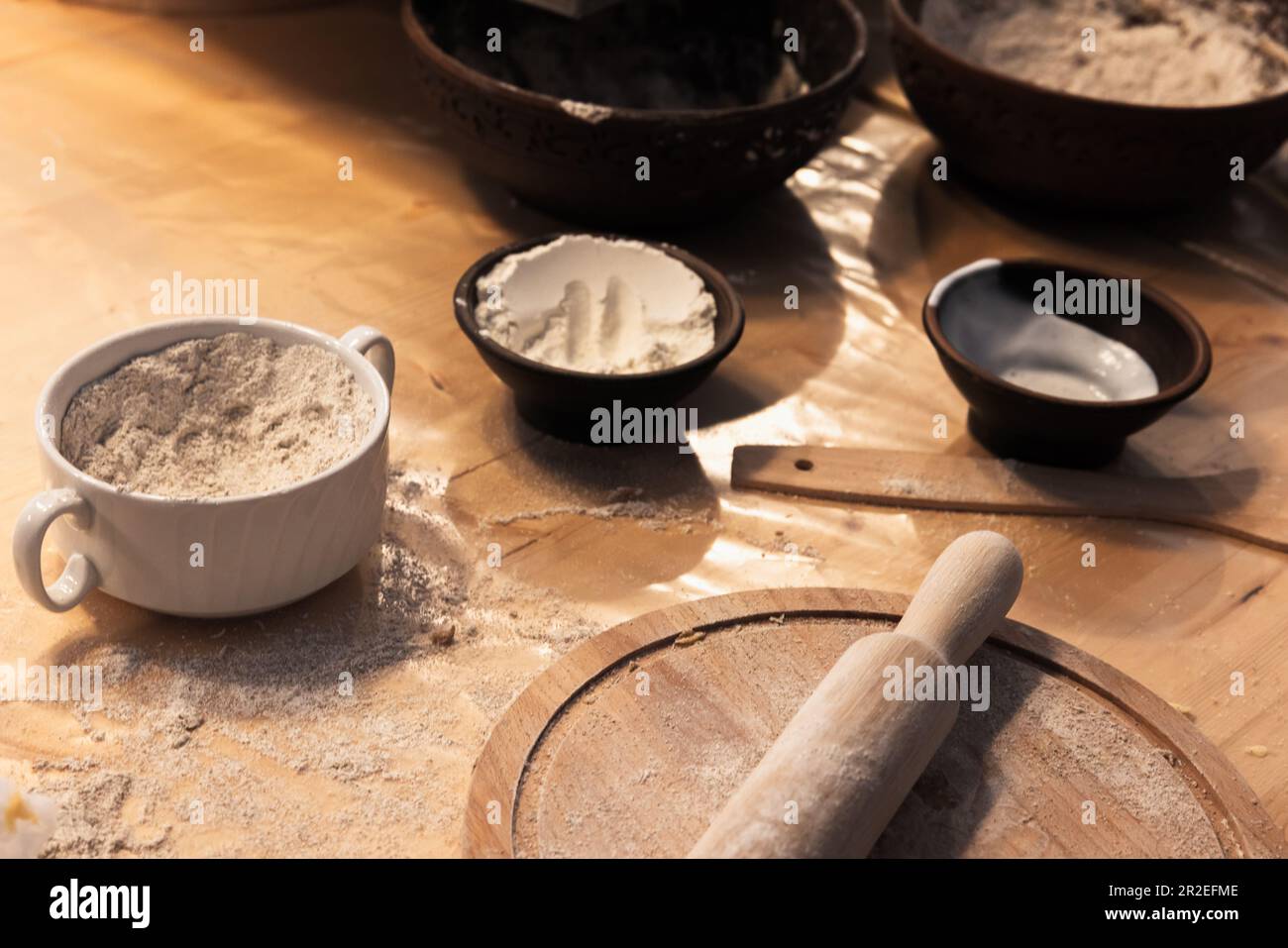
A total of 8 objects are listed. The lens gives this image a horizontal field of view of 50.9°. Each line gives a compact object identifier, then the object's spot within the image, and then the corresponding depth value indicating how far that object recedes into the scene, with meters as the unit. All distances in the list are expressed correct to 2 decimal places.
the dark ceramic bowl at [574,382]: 1.14
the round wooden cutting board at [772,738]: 0.81
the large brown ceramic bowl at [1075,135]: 1.46
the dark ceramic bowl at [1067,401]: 1.16
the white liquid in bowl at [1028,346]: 1.28
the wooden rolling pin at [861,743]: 0.75
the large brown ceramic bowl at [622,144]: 1.37
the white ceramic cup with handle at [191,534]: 0.90
